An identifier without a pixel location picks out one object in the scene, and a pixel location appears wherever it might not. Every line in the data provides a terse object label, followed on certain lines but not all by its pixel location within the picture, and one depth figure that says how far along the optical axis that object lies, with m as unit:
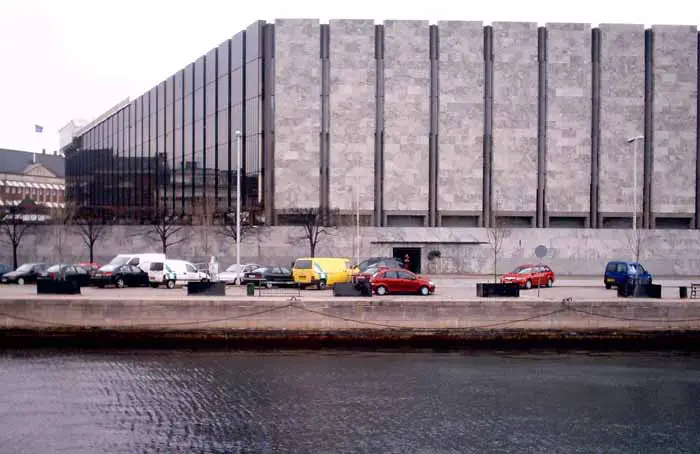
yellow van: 40.12
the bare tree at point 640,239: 59.47
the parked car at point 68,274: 41.72
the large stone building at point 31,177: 128.38
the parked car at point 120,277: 41.22
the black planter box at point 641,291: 33.22
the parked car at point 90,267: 43.07
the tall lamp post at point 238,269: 43.06
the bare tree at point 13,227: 59.25
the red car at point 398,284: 36.47
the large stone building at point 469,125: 61.25
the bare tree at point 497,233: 58.88
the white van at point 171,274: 42.31
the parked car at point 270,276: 40.56
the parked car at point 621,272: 42.22
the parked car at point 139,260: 44.19
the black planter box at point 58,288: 32.34
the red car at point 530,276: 42.28
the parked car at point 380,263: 44.31
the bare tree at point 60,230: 60.73
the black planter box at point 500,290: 32.41
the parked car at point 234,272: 44.25
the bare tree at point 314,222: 57.91
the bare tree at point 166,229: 59.81
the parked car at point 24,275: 45.19
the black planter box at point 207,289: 32.12
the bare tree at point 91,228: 60.78
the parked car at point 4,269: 46.81
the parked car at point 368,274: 37.07
